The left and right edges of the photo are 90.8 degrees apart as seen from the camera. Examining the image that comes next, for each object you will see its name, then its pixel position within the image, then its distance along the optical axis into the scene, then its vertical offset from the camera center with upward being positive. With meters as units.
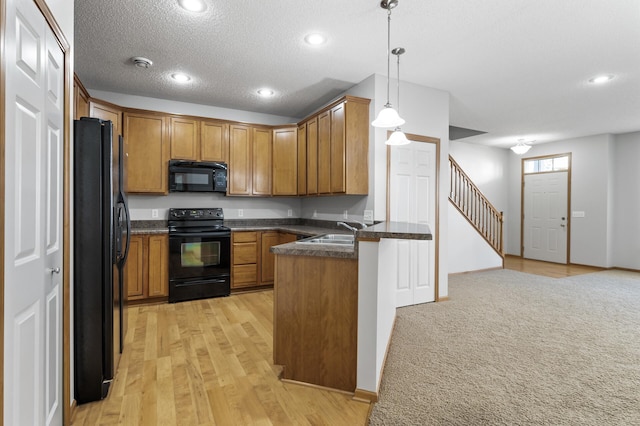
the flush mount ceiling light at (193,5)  2.32 +1.53
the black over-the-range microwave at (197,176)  4.26 +0.45
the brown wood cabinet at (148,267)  3.86 -0.74
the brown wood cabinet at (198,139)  4.32 +0.99
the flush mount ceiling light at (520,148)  5.82 +1.17
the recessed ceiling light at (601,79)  3.63 +1.57
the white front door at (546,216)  6.95 -0.11
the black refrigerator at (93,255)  1.89 -0.29
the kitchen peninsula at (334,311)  1.97 -0.68
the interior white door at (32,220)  1.08 -0.05
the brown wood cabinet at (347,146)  3.63 +0.76
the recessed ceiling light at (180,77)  3.64 +1.55
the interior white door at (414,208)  3.77 +0.03
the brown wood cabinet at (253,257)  4.46 -0.69
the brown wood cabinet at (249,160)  4.70 +0.75
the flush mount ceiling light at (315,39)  2.78 +1.54
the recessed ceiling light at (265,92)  4.13 +1.56
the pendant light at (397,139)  2.87 +0.65
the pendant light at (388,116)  2.34 +0.71
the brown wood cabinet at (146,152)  4.05 +0.74
